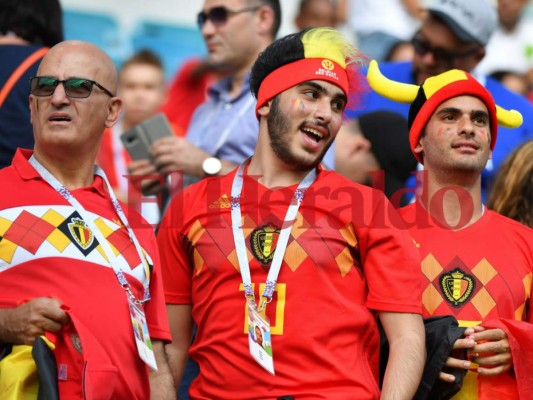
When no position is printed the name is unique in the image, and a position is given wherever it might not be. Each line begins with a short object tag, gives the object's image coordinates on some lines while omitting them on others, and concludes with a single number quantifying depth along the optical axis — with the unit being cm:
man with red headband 1045
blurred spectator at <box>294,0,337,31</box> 2006
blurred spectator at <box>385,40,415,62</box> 1802
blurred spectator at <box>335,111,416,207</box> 1384
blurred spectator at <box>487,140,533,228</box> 1288
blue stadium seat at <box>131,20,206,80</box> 2298
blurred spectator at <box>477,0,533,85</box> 2108
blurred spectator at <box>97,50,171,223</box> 1772
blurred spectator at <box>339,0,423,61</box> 1909
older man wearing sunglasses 984
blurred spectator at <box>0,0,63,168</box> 1212
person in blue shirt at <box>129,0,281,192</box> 1345
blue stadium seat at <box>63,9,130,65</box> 2212
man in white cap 1487
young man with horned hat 1079
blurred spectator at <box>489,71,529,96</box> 1945
